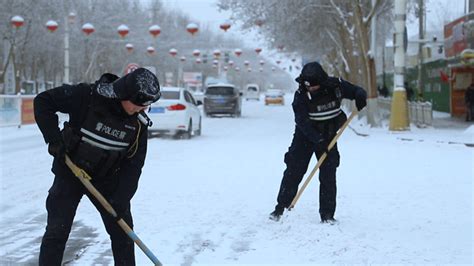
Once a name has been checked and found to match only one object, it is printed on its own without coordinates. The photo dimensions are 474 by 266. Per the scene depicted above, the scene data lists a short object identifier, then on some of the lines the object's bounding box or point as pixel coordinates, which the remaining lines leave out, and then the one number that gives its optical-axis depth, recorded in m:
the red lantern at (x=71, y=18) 35.63
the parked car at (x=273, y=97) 55.47
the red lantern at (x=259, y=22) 28.48
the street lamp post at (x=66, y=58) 33.11
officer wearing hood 6.58
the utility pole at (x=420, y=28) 29.27
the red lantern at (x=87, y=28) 29.95
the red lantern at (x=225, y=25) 29.22
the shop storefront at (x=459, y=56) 22.14
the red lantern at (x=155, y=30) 30.22
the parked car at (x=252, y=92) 73.38
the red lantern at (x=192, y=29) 29.47
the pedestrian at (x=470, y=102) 26.30
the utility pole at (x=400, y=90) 20.19
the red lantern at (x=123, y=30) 30.56
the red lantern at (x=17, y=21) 27.96
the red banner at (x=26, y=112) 21.89
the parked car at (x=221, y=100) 32.72
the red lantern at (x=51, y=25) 28.56
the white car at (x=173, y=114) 18.52
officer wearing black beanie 4.04
